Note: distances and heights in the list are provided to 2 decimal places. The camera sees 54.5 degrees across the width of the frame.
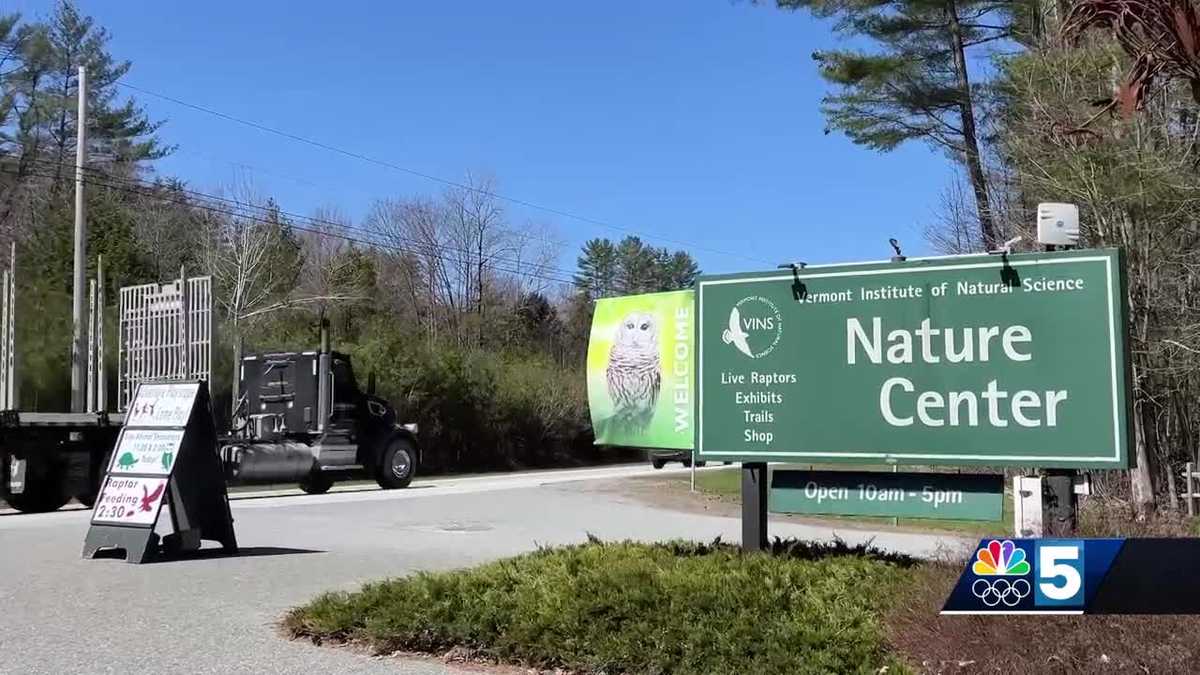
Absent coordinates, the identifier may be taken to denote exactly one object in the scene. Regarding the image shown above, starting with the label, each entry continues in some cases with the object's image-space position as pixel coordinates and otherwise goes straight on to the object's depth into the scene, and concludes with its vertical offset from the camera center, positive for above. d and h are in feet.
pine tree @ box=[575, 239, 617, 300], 292.81 +36.43
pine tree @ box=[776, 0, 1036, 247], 85.30 +24.33
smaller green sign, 24.43 -2.13
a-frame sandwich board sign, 37.88 -2.42
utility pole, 75.87 +8.07
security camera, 24.27 +3.52
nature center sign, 23.34 +0.72
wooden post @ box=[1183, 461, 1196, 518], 60.64 -4.92
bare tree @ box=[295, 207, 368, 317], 155.53 +19.41
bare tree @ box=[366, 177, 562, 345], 182.50 +19.10
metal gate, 43.37 +2.91
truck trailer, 44.68 -0.77
